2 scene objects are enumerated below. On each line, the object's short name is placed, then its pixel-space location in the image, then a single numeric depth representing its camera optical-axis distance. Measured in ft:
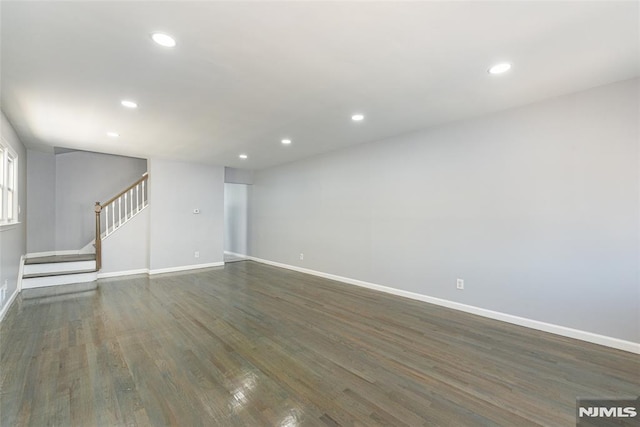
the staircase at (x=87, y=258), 16.15
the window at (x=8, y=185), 12.23
